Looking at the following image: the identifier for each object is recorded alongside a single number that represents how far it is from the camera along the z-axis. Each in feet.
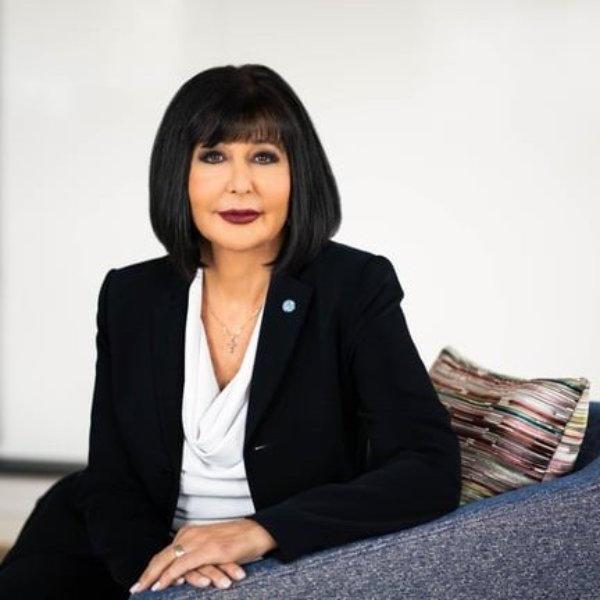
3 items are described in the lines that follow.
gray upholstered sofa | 7.03
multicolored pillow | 7.82
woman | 7.62
